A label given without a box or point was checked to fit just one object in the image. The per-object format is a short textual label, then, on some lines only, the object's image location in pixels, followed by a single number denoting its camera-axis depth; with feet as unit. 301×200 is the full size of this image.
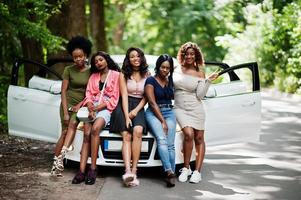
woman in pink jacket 23.17
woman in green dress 24.18
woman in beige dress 24.02
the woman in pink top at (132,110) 22.99
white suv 26.30
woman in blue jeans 23.16
